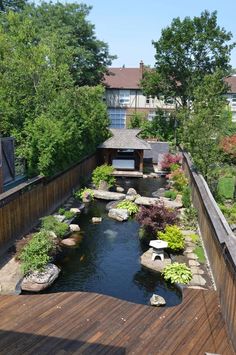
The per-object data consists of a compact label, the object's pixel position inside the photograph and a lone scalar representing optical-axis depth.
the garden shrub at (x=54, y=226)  16.00
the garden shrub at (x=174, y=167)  31.31
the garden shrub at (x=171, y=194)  23.36
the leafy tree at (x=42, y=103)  17.80
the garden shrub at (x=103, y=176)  26.12
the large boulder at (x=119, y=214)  19.79
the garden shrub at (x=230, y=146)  30.17
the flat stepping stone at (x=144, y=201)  21.82
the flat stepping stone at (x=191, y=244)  15.29
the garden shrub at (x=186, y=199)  20.73
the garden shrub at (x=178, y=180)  24.94
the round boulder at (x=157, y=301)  11.45
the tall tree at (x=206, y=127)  19.72
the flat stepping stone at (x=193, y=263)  13.45
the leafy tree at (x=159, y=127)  43.38
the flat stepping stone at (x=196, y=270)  12.74
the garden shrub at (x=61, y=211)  19.28
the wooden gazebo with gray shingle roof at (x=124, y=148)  30.38
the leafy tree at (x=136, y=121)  45.41
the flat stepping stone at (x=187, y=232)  16.55
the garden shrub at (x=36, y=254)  12.67
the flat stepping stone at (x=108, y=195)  23.37
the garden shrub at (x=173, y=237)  14.70
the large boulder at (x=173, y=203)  20.97
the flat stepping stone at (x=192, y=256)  14.05
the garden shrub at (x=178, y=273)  12.45
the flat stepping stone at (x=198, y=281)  11.92
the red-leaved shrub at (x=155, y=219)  16.06
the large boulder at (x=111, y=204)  21.50
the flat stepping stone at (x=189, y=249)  14.71
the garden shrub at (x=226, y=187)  21.66
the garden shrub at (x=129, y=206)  20.88
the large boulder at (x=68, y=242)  16.14
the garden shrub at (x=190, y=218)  17.77
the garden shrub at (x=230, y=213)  16.76
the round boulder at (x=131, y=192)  24.61
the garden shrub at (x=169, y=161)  32.44
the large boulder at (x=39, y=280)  11.98
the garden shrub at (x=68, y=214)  18.97
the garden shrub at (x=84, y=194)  23.20
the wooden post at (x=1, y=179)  15.10
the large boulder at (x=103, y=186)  25.50
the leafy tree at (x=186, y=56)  39.06
